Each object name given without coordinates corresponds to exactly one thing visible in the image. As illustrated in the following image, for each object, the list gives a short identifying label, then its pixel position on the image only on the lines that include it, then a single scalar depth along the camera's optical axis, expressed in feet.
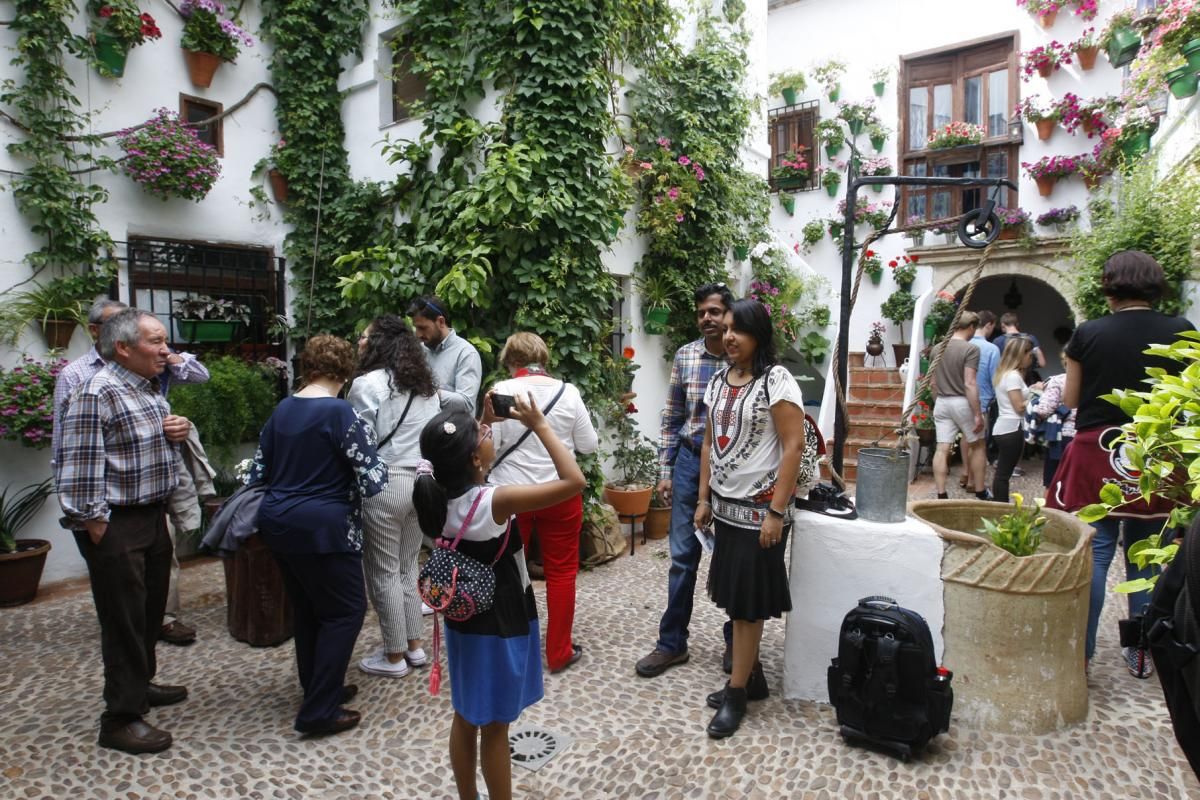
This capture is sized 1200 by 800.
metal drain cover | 9.79
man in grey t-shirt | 22.39
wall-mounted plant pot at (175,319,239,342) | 19.45
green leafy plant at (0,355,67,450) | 15.52
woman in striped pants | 11.98
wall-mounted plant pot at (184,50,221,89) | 19.95
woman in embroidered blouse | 9.84
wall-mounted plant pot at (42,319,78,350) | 16.84
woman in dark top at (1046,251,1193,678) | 10.59
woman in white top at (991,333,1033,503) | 21.56
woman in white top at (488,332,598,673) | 11.77
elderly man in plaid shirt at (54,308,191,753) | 9.49
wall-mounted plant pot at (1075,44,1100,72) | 29.99
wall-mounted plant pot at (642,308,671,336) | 21.80
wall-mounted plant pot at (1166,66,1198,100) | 24.23
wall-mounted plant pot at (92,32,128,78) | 17.79
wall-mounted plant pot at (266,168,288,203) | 21.86
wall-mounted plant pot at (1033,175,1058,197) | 31.17
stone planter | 9.55
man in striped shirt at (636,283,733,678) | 12.14
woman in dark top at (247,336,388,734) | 9.90
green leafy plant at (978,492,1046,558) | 10.00
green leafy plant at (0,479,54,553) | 16.33
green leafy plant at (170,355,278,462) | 18.52
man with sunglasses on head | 14.57
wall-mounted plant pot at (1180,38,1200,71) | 23.50
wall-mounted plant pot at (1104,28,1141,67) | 28.76
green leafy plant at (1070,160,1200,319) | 22.98
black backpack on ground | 9.12
